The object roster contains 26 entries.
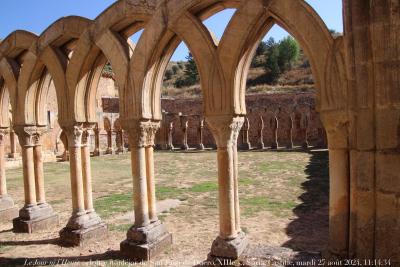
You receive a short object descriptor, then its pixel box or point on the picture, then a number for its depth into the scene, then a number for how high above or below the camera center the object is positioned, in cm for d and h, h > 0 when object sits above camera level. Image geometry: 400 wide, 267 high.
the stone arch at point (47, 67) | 714 +141
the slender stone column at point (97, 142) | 2752 -99
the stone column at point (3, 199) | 894 -165
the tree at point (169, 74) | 6776 +1026
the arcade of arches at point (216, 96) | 388 +44
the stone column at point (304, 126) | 2860 -46
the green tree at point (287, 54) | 5475 +1057
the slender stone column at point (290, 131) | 2951 -79
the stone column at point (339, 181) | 438 -77
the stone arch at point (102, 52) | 620 +146
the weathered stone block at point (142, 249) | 595 -208
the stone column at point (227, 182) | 537 -89
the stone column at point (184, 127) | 3238 -8
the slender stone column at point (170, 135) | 3256 -76
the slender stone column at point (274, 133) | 2975 -95
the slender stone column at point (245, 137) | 3042 -128
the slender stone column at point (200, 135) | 3181 -87
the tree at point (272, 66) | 5319 +855
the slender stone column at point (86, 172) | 730 -85
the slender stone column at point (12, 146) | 2247 -80
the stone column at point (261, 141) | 3025 -160
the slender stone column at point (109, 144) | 2894 -122
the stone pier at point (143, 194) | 610 -118
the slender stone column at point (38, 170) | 810 -86
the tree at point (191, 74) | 5781 +862
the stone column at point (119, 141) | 3022 -105
